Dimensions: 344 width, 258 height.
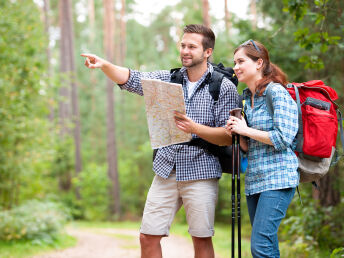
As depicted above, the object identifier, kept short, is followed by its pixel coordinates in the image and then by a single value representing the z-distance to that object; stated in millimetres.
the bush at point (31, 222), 7629
